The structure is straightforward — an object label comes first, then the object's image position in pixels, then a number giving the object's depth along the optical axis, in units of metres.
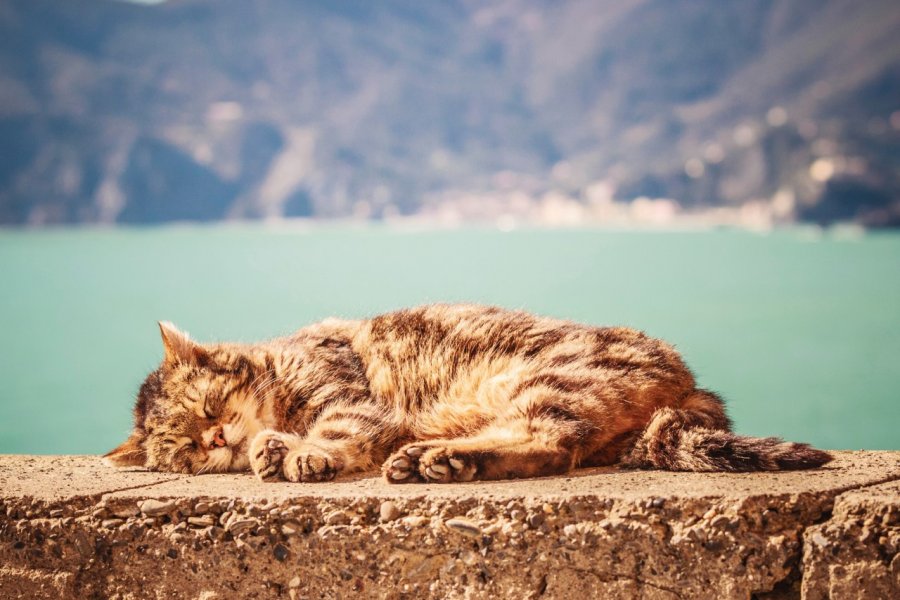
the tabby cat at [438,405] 2.76
